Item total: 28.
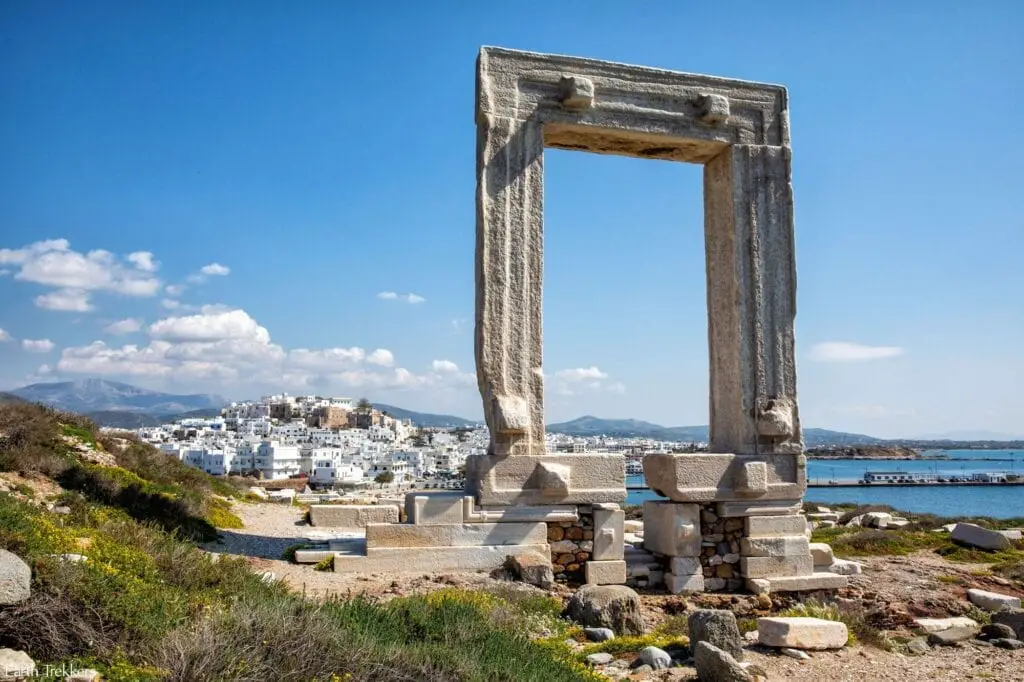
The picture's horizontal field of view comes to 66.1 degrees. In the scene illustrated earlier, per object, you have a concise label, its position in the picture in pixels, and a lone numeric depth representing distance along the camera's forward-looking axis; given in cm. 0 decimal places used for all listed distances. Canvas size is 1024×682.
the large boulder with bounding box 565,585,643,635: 721
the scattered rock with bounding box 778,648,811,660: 666
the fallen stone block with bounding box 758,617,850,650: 682
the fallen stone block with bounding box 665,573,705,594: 926
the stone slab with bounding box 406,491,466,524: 875
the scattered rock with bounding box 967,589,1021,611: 923
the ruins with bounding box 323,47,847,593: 894
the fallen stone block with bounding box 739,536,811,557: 955
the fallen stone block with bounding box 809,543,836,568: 1009
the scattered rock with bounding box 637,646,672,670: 607
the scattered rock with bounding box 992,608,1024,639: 776
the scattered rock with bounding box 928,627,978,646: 758
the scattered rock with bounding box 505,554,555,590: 840
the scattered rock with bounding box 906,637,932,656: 724
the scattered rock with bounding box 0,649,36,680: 358
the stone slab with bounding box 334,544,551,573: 840
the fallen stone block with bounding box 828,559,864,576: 1018
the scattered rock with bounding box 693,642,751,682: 551
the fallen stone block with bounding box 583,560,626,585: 898
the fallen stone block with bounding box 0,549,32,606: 404
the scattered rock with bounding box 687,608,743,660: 633
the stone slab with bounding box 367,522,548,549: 862
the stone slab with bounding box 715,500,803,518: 966
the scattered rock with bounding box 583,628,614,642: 687
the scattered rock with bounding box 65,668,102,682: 368
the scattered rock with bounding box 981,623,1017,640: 767
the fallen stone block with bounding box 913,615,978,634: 809
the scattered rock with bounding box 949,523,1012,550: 1382
